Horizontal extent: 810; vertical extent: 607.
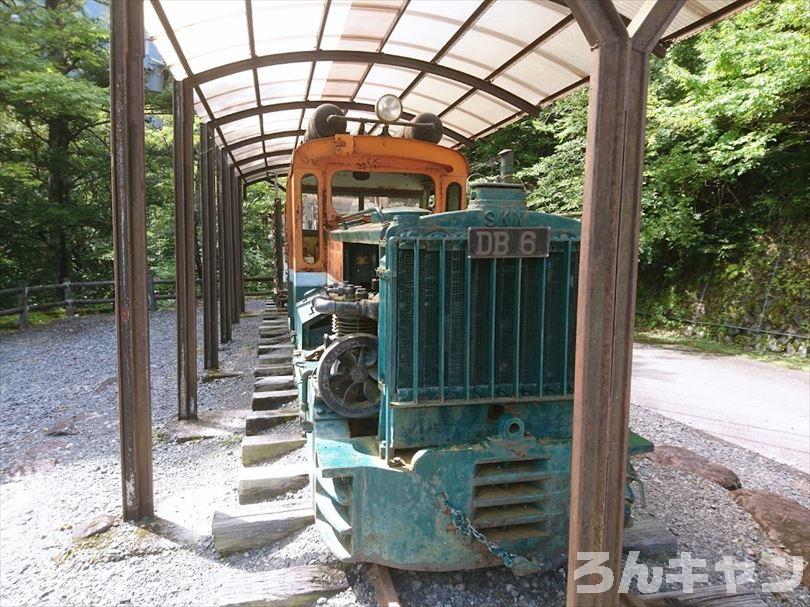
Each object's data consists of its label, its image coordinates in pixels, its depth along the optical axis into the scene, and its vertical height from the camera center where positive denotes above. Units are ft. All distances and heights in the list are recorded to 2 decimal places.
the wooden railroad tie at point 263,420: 15.61 -4.23
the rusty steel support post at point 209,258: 23.80 +0.91
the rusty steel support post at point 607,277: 5.77 +0.06
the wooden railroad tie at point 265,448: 13.85 -4.50
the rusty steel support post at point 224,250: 30.32 +1.62
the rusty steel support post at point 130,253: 11.06 +0.50
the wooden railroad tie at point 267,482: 11.87 -4.64
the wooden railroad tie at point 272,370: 21.03 -3.66
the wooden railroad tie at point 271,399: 17.11 -3.95
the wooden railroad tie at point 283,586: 8.48 -5.11
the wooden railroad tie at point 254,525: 10.18 -4.84
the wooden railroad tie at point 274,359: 22.58 -3.46
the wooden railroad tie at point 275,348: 24.55 -3.28
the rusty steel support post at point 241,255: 40.96 +1.86
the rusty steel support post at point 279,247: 36.11 +2.37
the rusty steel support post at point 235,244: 37.47 +2.57
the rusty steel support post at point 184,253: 17.39 +0.82
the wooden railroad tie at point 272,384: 18.90 -3.80
